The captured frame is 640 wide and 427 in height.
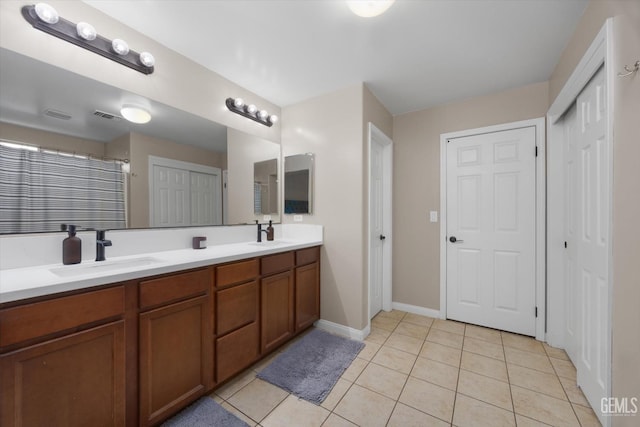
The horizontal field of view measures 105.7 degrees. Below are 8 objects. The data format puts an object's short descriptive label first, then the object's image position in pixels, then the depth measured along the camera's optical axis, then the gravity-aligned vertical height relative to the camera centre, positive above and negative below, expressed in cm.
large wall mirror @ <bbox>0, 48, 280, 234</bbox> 125 +36
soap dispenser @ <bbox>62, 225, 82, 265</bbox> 130 -20
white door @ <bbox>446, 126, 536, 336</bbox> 233 -17
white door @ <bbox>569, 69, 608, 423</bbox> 128 -16
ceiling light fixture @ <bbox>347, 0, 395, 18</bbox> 128 +111
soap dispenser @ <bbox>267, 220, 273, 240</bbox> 247 -20
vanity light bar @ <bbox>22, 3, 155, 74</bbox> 123 +100
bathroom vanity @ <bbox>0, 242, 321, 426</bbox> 91 -62
